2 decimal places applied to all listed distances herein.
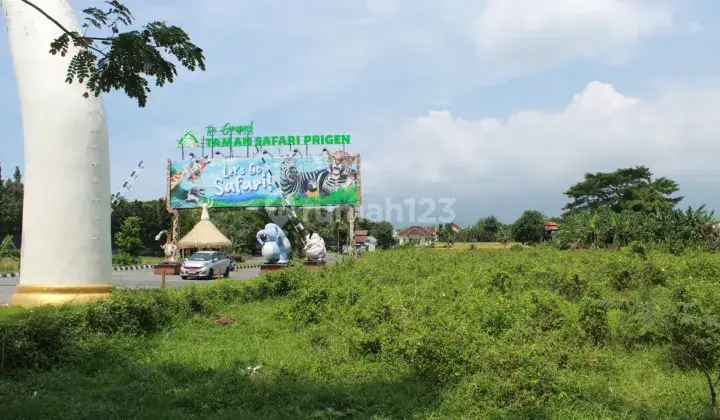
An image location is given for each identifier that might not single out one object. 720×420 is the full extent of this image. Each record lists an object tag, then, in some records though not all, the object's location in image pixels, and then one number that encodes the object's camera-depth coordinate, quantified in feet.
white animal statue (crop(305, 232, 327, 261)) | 73.97
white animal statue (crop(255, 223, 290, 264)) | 69.05
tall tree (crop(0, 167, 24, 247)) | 129.18
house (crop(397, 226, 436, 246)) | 316.64
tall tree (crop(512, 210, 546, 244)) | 212.23
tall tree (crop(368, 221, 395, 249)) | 270.67
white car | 77.30
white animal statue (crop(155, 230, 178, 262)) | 105.89
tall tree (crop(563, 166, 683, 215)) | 150.53
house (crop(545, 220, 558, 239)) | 217.23
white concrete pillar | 29.25
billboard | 101.19
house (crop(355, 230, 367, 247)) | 283.26
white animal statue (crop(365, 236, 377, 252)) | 215.78
